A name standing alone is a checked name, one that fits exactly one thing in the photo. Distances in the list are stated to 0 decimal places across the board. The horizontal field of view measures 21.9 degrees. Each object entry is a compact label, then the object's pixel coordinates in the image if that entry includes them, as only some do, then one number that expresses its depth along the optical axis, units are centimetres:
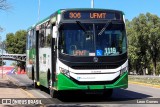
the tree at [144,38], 8350
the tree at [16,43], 11881
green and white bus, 1541
